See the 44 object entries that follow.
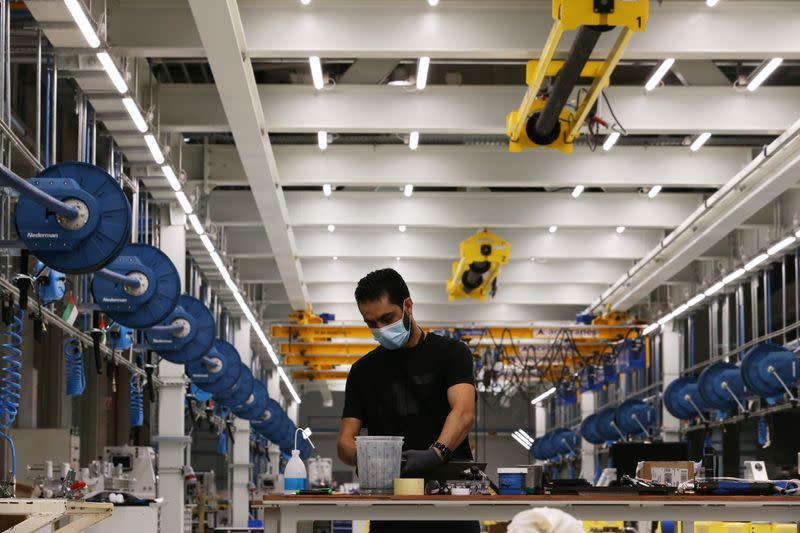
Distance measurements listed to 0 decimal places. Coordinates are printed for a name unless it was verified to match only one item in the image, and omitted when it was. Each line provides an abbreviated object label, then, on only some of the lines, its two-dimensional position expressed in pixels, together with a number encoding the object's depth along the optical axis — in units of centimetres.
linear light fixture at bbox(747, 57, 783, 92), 1139
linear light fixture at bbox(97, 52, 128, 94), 948
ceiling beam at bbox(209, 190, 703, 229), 1627
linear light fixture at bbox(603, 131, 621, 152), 1311
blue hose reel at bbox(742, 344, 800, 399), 1416
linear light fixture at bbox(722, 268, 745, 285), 1680
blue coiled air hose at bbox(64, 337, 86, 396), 1017
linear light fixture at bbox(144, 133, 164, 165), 1142
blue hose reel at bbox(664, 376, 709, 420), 1830
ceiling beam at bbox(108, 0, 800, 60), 1016
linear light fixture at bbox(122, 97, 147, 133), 1054
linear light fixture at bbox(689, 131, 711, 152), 1358
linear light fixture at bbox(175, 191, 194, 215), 1343
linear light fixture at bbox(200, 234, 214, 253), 1516
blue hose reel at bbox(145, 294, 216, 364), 1181
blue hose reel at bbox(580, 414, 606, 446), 2594
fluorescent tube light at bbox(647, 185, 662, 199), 1576
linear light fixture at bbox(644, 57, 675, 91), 1117
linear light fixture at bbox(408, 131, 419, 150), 1334
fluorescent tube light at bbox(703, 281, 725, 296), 1774
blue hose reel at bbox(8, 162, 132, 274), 754
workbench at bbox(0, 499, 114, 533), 601
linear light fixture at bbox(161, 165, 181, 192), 1251
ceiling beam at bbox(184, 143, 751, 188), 1430
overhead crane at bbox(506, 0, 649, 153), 815
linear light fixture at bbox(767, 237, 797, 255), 1478
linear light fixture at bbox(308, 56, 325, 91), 1103
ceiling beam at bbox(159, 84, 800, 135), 1225
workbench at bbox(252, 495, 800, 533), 461
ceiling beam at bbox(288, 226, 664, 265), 1805
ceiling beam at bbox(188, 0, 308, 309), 888
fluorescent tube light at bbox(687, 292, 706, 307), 1856
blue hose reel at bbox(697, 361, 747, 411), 1625
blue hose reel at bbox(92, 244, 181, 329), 975
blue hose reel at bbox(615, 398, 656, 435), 2209
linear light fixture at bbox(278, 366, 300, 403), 2747
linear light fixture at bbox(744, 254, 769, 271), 1588
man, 496
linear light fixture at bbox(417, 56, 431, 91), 1106
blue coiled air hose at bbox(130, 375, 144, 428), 1340
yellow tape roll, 466
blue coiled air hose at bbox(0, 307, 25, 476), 820
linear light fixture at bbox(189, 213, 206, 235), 1423
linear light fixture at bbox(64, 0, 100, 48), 836
